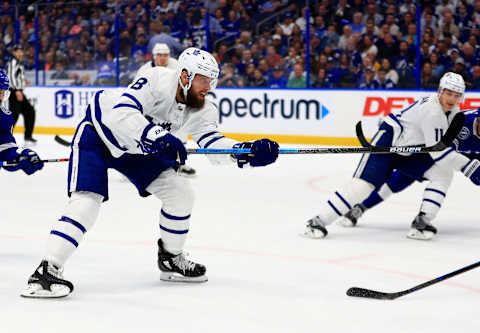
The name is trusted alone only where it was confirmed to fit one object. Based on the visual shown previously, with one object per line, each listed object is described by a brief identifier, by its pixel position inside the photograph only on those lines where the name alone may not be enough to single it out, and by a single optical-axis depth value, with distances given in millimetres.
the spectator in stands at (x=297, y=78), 20094
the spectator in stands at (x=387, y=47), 18828
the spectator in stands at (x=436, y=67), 18203
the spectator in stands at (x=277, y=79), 20422
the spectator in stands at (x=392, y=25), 18719
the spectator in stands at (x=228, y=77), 21203
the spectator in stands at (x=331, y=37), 19734
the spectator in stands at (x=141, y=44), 23047
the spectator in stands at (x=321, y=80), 19766
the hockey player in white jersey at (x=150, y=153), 6312
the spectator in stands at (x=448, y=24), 18062
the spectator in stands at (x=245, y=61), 21125
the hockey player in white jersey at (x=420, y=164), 9047
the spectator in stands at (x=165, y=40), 22062
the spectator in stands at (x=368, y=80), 19047
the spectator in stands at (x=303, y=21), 20141
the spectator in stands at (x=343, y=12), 19531
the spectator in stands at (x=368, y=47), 19156
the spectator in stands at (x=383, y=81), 18766
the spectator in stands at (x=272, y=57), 20703
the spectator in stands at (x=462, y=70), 17781
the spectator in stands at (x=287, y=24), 20484
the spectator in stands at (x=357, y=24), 19359
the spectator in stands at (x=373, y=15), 19048
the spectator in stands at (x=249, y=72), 20937
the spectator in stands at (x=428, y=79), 18281
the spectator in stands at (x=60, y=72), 24281
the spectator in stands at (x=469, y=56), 17812
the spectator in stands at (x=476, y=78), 17609
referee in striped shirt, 20344
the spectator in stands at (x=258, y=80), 20734
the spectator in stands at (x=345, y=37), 19516
